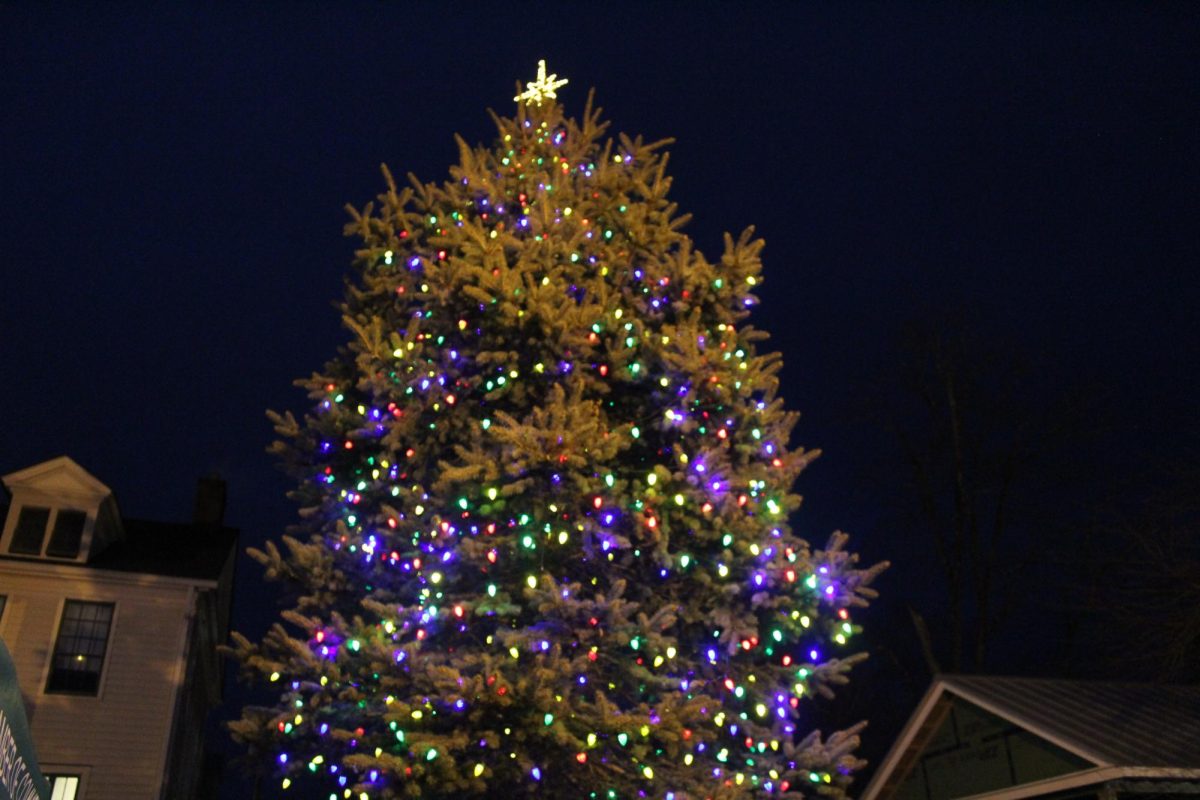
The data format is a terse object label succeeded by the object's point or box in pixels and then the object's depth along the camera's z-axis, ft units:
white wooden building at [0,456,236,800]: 53.16
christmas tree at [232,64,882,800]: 28.25
